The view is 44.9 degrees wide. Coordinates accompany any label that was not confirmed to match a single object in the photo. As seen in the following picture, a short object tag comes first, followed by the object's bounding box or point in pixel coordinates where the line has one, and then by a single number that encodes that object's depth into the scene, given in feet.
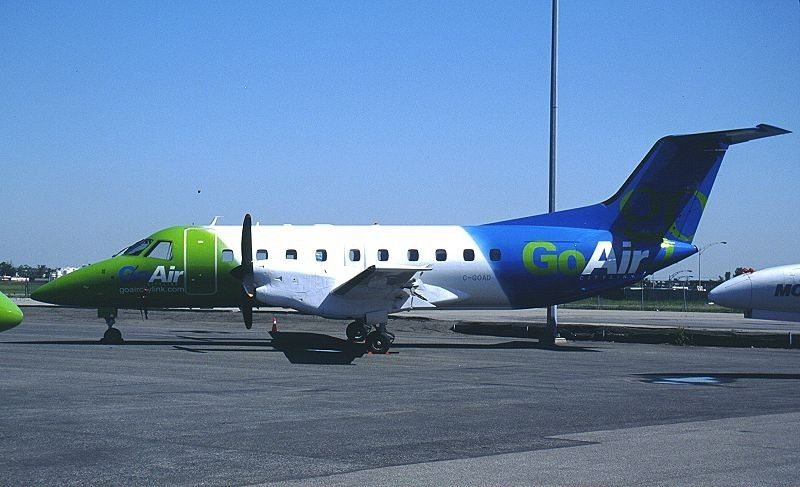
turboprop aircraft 90.84
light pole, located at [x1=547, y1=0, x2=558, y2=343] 103.04
